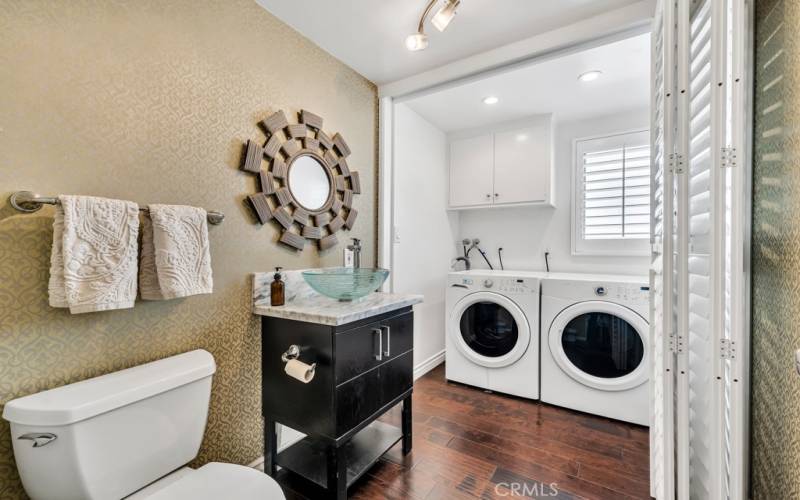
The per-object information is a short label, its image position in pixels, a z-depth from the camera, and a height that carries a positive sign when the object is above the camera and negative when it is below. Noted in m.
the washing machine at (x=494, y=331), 2.44 -0.65
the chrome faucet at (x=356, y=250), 2.01 -0.03
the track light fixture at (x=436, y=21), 1.44 +0.98
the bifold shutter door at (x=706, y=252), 0.88 -0.02
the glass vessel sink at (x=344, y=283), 1.58 -0.18
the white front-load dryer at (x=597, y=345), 2.10 -0.65
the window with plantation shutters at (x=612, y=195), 2.64 +0.41
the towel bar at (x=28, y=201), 0.96 +0.13
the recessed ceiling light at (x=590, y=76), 2.14 +1.08
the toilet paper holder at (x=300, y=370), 1.33 -0.49
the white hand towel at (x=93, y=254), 0.98 -0.02
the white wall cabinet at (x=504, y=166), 2.78 +0.69
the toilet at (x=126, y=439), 0.90 -0.57
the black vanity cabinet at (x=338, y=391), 1.40 -0.66
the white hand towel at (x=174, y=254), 1.20 -0.03
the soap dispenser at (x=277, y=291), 1.62 -0.22
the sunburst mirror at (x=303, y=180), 1.64 +0.36
